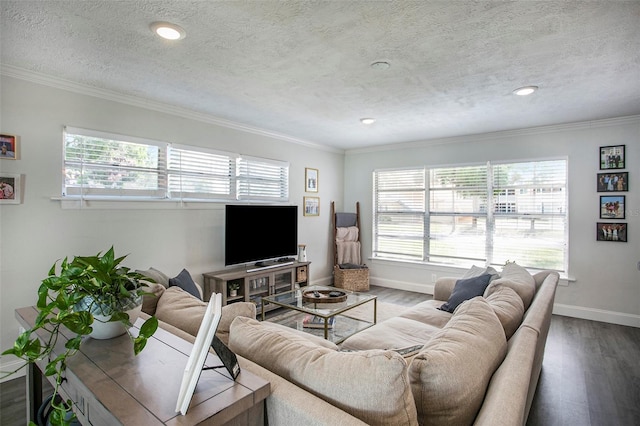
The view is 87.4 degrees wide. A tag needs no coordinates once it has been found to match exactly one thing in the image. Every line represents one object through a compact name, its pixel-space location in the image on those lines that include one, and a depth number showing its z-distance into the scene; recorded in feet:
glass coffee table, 10.36
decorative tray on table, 11.56
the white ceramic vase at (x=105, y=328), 4.68
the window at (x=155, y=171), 10.36
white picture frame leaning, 3.05
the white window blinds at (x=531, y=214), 15.01
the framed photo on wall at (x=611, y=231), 13.53
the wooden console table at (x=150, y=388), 3.09
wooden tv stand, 13.26
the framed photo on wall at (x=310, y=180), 18.58
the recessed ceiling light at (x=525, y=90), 10.26
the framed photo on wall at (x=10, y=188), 8.89
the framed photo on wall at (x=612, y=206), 13.58
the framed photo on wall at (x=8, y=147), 8.92
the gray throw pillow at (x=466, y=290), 9.55
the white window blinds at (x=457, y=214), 17.02
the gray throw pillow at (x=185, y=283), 9.70
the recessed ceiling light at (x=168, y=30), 6.84
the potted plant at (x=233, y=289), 13.49
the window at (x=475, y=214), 15.21
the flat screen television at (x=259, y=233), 13.82
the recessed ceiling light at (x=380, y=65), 8.54
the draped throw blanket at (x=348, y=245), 19.74
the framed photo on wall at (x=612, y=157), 13.56
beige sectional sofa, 3.32
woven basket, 18.40
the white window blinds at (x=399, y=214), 19.01
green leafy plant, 3.74
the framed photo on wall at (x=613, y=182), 13.47
